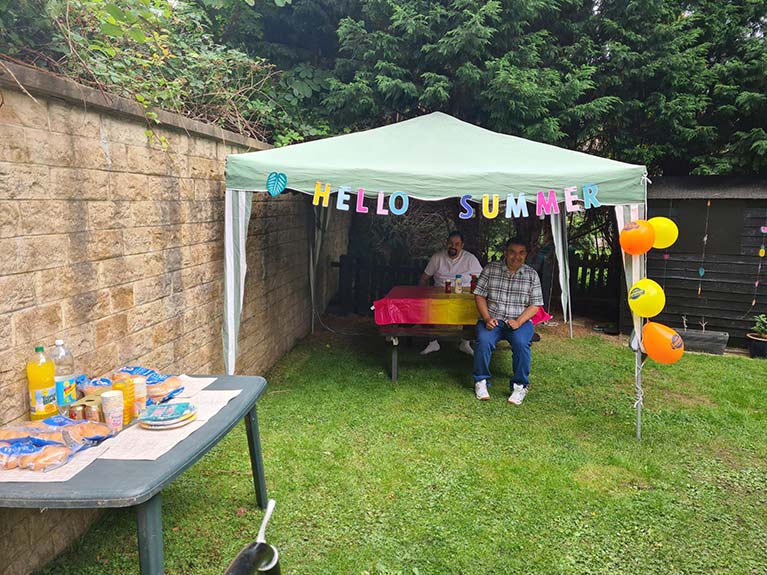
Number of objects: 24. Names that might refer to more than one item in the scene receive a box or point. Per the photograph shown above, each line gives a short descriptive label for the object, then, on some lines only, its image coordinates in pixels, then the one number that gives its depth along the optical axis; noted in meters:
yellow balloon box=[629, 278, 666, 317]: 3.39
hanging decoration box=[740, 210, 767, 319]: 5.98
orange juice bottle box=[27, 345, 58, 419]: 2.08
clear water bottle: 2.12
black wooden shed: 6.06
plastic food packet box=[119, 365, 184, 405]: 2.26
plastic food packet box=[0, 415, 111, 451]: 1.76
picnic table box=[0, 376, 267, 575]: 1.48
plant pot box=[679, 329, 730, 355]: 5.95
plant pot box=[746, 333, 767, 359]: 5.80
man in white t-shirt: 5.83
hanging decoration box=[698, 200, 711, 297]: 6.25
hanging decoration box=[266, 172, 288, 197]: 3.71
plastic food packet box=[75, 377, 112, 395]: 2.21
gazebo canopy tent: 3.71
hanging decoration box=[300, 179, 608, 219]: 3.70
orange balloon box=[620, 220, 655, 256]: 3.45
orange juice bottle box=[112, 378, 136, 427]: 2.08
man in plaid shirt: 4.41
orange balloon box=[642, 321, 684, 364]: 3.36
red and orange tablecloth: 4.82
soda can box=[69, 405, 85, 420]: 2.04
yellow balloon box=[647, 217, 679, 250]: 3.54
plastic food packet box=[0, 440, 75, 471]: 1.63
